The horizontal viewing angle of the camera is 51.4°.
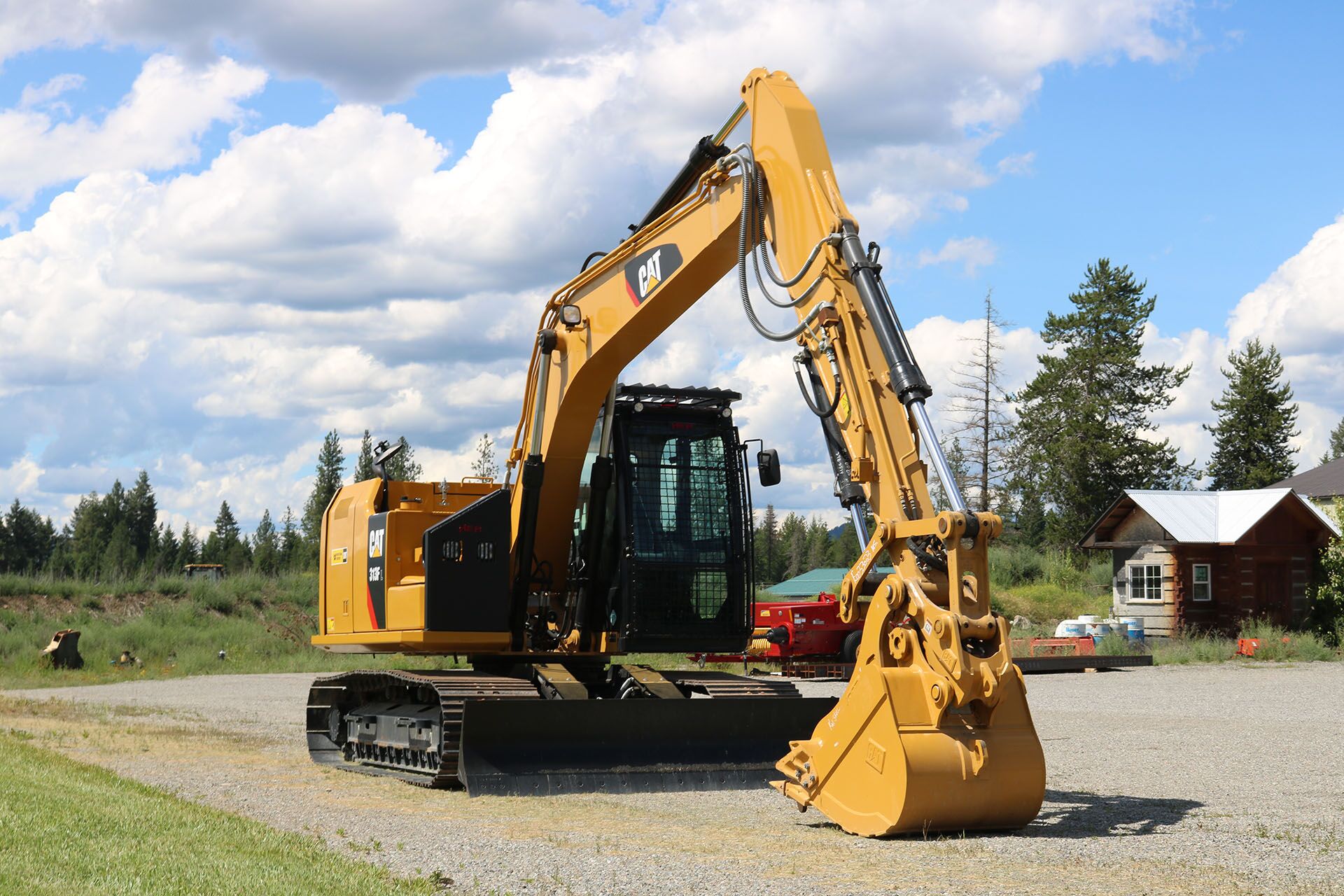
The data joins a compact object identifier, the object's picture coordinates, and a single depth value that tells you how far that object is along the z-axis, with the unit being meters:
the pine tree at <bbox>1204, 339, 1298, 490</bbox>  65.94
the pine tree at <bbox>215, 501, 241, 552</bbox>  136.88
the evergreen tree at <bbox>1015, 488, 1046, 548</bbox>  62.06
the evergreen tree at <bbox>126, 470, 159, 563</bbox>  113.94
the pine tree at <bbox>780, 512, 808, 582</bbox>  110.50
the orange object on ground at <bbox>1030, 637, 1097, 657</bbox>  30.25
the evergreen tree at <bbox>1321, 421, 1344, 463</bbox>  111.69
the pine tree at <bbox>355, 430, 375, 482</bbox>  62.74
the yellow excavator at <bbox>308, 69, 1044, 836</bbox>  8.19
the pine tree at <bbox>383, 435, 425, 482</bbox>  67.72
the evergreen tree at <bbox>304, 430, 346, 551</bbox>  88.96
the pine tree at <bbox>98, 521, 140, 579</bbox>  91.62
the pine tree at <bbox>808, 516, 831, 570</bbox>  109.82
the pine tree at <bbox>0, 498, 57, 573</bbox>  103.72
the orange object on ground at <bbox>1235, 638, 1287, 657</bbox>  30.81
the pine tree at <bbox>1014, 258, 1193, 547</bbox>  59.31
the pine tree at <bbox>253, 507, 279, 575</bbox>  88.00
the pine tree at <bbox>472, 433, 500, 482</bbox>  59.14
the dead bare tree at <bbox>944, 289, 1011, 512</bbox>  55.72
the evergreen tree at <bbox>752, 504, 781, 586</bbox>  95.25
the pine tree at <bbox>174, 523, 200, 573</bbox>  106.38
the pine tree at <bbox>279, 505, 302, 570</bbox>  79.81
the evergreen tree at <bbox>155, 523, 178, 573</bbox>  100.06
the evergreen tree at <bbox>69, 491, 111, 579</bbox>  106.94
